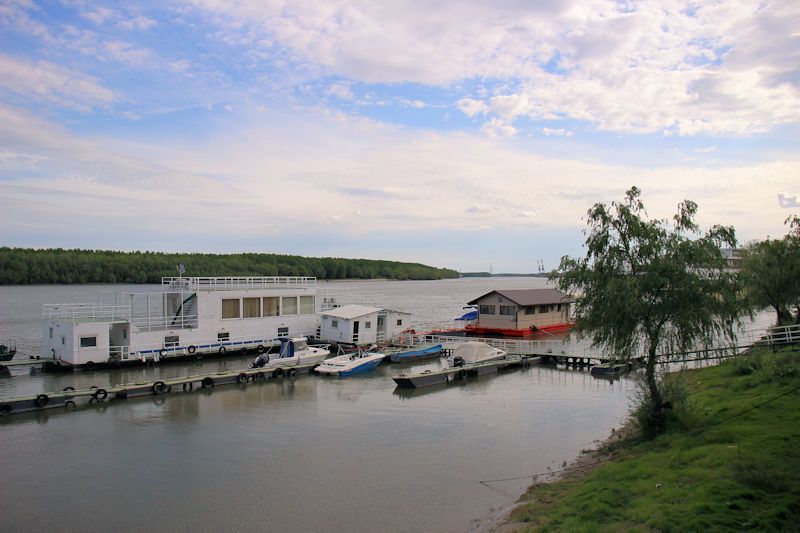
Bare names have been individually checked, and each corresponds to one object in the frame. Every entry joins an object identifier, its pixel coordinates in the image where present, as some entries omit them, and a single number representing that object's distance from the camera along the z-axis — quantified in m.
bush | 17.59
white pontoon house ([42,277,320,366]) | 36.03
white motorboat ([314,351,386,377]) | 35.19
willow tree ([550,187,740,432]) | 17.17
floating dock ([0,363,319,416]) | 25.70
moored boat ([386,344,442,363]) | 40.59
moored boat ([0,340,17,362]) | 37.09
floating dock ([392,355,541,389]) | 31.42
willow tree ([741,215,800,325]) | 33.16
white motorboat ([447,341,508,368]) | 36.22
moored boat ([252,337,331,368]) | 35.50
